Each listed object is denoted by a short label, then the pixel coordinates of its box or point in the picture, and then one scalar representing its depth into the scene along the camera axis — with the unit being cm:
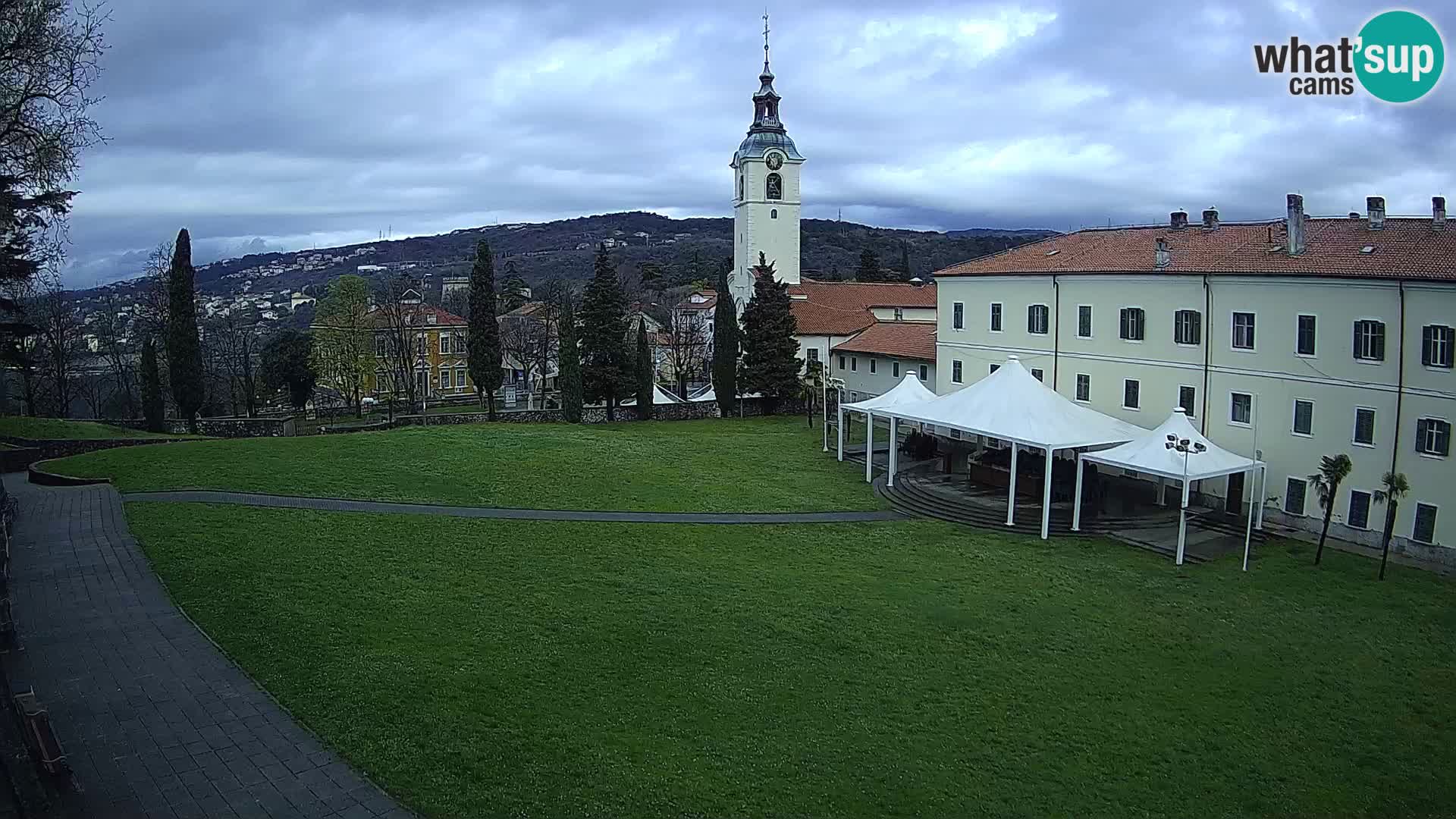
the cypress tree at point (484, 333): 3806
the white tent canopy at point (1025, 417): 2202
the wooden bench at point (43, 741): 869
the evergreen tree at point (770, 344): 4162
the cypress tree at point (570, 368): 3703
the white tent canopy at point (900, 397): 2798
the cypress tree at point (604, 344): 3894
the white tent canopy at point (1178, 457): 2000
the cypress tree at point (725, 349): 4131
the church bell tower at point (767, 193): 5094
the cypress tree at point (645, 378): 3947
